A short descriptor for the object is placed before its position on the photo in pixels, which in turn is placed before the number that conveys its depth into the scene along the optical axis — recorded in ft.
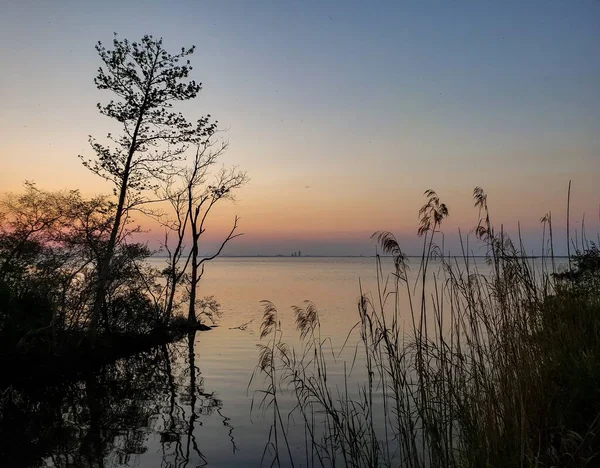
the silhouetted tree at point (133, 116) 56.34
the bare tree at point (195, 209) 87.21
